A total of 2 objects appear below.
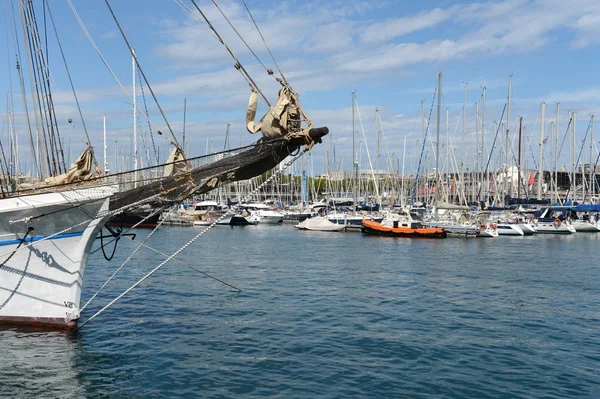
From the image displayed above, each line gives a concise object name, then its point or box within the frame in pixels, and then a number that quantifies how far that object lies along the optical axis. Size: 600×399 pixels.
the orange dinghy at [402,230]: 57.03
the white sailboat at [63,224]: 15.62
